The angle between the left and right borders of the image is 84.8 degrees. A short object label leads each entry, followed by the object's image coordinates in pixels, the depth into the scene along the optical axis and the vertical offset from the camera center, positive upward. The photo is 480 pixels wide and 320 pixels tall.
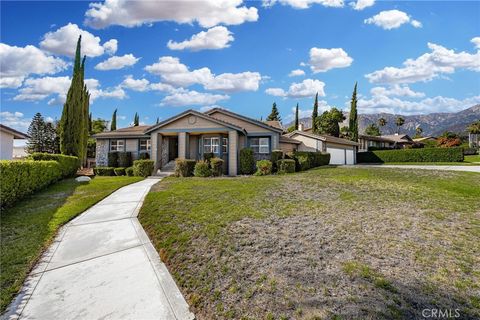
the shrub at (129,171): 19.45 -0.88
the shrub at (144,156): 22.30 +0.27
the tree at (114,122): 45.07 +6.43
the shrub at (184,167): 18.18 -0.57
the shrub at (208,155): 20.25 +0.26
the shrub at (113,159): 22.39 +0.02
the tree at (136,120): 49.28 +7.41
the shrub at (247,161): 19.34 -0.17
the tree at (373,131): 69.31 +7.35
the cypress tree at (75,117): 21.95 +3.67
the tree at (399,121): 79.94 +11.40
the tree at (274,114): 62.94 +10.77
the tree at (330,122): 41.17 +5.73
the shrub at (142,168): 18.72 -0.64
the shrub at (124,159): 22.16 +0.01
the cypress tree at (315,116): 43.56 +7.31
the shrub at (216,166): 18.20 -0.50
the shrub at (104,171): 20.65 -0.93
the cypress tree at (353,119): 40.00 +6.20
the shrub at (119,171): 20.44 -0.92
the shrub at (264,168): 18.22 -0.65
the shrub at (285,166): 18.23 -0.51
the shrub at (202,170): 17.88 -0.76
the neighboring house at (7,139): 15.03 +1.19
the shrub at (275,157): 18.95 +0.12
